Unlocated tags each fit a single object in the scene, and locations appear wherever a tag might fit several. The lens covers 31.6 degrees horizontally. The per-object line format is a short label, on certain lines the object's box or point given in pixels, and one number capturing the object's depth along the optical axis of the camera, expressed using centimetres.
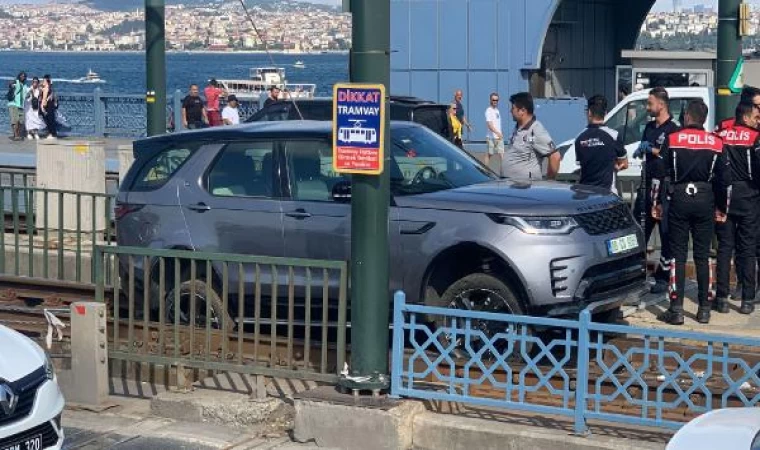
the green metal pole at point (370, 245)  827
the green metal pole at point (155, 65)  1449
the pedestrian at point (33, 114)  3198
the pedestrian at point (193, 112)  2803
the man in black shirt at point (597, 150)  1188
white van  1922
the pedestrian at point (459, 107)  2894
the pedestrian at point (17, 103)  3378
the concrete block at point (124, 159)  1619
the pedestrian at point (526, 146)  1166
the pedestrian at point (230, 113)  2825
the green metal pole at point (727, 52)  1277
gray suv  943
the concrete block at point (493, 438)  767
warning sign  822
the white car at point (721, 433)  518
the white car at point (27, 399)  715
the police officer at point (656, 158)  1160
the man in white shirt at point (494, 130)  2825
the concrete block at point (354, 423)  816
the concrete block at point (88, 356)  922
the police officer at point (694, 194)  1068
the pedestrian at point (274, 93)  2877
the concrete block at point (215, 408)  881
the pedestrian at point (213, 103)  2930
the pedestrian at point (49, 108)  3181
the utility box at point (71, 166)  1603
